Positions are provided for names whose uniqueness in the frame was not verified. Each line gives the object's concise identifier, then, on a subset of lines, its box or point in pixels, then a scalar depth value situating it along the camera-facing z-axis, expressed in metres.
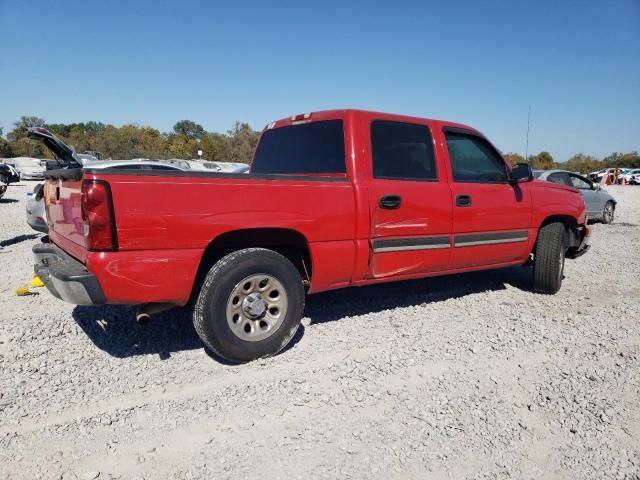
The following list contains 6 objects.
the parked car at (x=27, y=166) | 30.36
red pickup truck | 2.81
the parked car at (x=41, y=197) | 5.99
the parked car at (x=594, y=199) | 12.14
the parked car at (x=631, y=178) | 37.31
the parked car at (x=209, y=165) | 19.17
